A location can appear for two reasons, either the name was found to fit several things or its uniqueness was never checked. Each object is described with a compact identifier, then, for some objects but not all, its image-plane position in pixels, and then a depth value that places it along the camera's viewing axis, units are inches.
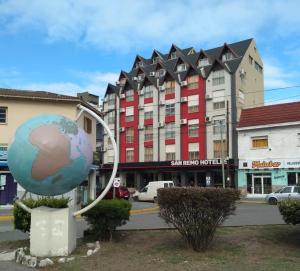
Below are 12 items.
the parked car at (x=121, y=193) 939.1
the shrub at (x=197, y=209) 226.9
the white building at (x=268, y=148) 1079.5
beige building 724.7
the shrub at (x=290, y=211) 251.7
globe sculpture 232.1
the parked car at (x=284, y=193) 808.9
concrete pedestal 238.2
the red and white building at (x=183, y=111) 1285.2
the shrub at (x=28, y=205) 280.4
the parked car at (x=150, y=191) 1031.2
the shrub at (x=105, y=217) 275.8
